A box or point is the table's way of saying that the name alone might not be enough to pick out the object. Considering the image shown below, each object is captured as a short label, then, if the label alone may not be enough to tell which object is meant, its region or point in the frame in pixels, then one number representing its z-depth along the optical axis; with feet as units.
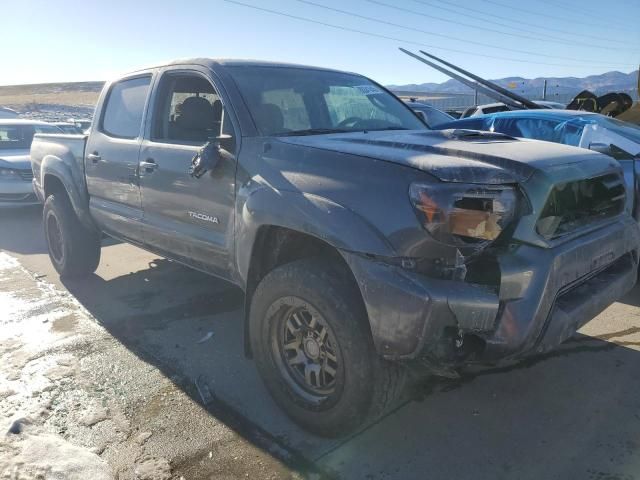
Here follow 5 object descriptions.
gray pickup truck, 7.04
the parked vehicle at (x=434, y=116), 30.58
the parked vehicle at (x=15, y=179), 27.43
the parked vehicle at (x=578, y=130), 14.42
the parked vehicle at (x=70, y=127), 35.72
